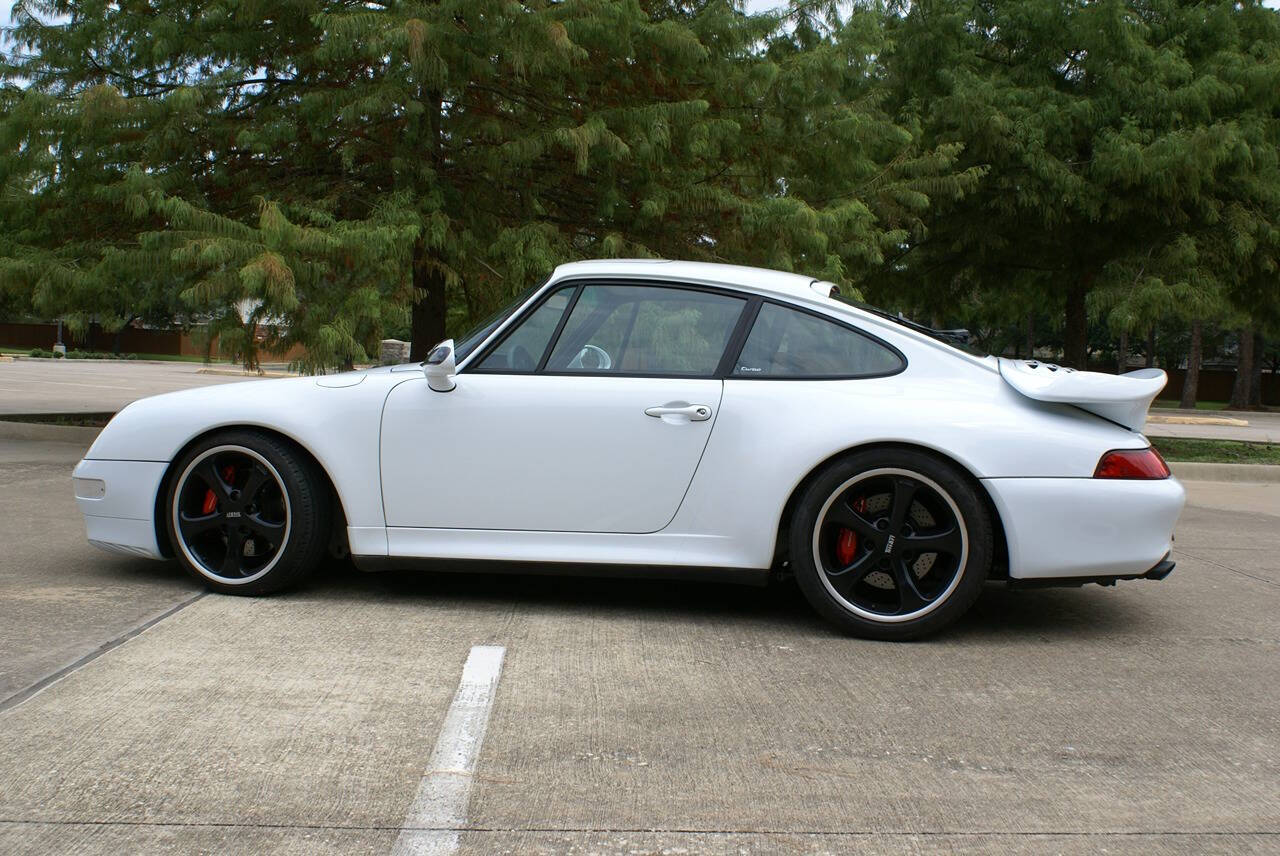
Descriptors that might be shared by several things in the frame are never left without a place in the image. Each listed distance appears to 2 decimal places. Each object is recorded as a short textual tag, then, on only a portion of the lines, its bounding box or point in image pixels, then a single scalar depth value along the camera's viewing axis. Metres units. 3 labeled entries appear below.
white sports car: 4.43
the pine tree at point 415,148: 9.70
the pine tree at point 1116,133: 13.84
